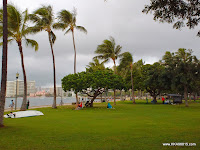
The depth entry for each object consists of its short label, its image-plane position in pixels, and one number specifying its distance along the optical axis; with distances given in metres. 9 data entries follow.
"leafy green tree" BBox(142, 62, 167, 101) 31.79
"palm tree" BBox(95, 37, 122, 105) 36.69
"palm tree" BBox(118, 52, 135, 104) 37.94
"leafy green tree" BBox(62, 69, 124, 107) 27.59
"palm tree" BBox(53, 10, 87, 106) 29.25
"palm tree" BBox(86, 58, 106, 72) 48.11
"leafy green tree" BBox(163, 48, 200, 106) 28.02
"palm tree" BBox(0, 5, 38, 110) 19.48
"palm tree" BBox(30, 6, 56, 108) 26.50
